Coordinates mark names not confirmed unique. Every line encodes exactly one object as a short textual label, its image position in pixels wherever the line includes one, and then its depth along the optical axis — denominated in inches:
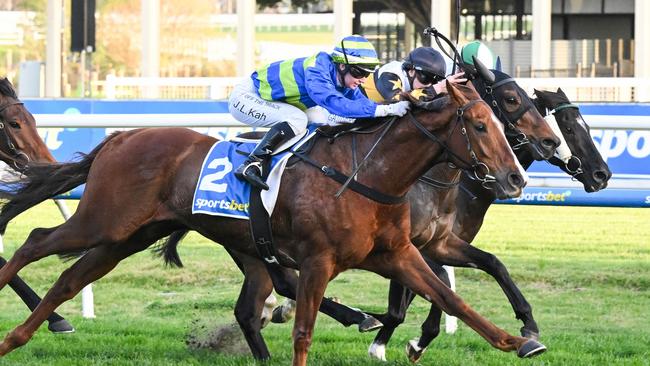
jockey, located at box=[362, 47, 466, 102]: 513.3
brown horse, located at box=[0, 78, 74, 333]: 572.1
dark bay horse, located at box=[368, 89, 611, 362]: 498.0
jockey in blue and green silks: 446.9
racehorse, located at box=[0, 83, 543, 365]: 420.8
